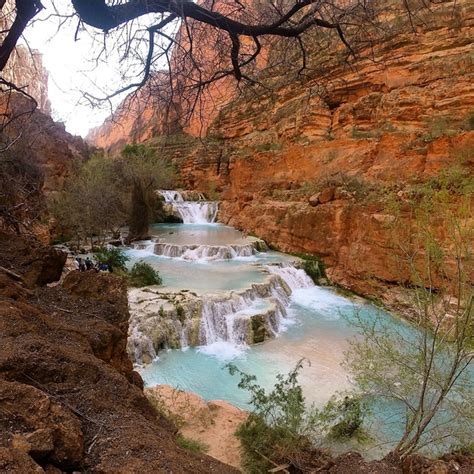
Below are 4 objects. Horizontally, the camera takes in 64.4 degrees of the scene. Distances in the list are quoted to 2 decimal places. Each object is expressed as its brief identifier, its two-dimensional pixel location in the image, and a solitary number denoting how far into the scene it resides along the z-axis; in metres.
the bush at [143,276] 10.39
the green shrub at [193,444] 4.12
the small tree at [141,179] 16.73
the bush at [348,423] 5.00
